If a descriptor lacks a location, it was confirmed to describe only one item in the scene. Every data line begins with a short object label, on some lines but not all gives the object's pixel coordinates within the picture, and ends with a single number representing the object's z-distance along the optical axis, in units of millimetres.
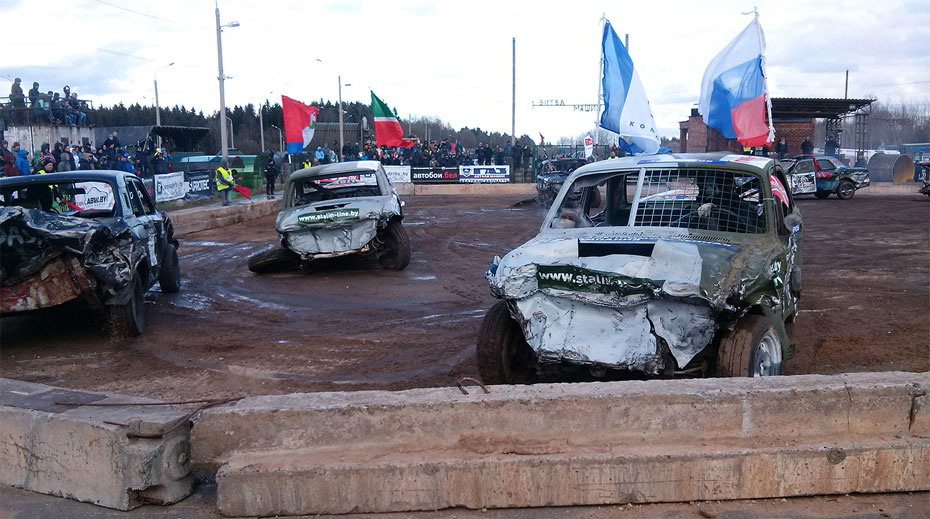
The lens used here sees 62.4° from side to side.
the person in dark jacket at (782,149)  30519
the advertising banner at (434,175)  36069
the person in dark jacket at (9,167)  17469
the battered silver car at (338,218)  10664
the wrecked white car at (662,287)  4500
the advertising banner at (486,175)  35938
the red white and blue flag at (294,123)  23750
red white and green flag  26141
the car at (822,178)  24984
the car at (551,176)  23469
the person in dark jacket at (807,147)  34500
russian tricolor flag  11930
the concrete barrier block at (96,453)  3783
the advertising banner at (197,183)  24188
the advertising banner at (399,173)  36000
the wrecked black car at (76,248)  6324
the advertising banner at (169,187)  21797
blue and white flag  11195
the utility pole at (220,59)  27016
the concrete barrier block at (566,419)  3848
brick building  36781
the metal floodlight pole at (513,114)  39906
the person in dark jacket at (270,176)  28766
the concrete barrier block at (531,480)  3684
